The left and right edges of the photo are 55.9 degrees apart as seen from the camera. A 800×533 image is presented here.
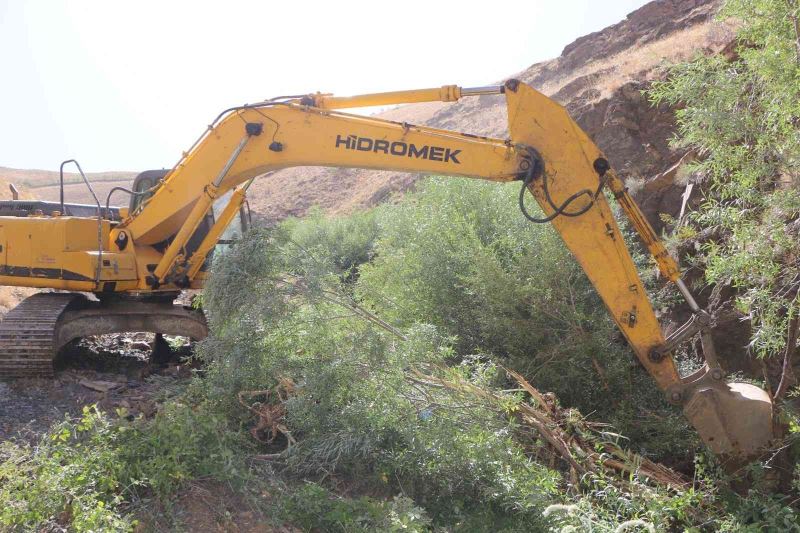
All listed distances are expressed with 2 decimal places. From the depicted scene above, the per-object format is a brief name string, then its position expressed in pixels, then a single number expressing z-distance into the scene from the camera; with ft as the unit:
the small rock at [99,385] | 26.96
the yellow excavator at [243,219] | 20.74
